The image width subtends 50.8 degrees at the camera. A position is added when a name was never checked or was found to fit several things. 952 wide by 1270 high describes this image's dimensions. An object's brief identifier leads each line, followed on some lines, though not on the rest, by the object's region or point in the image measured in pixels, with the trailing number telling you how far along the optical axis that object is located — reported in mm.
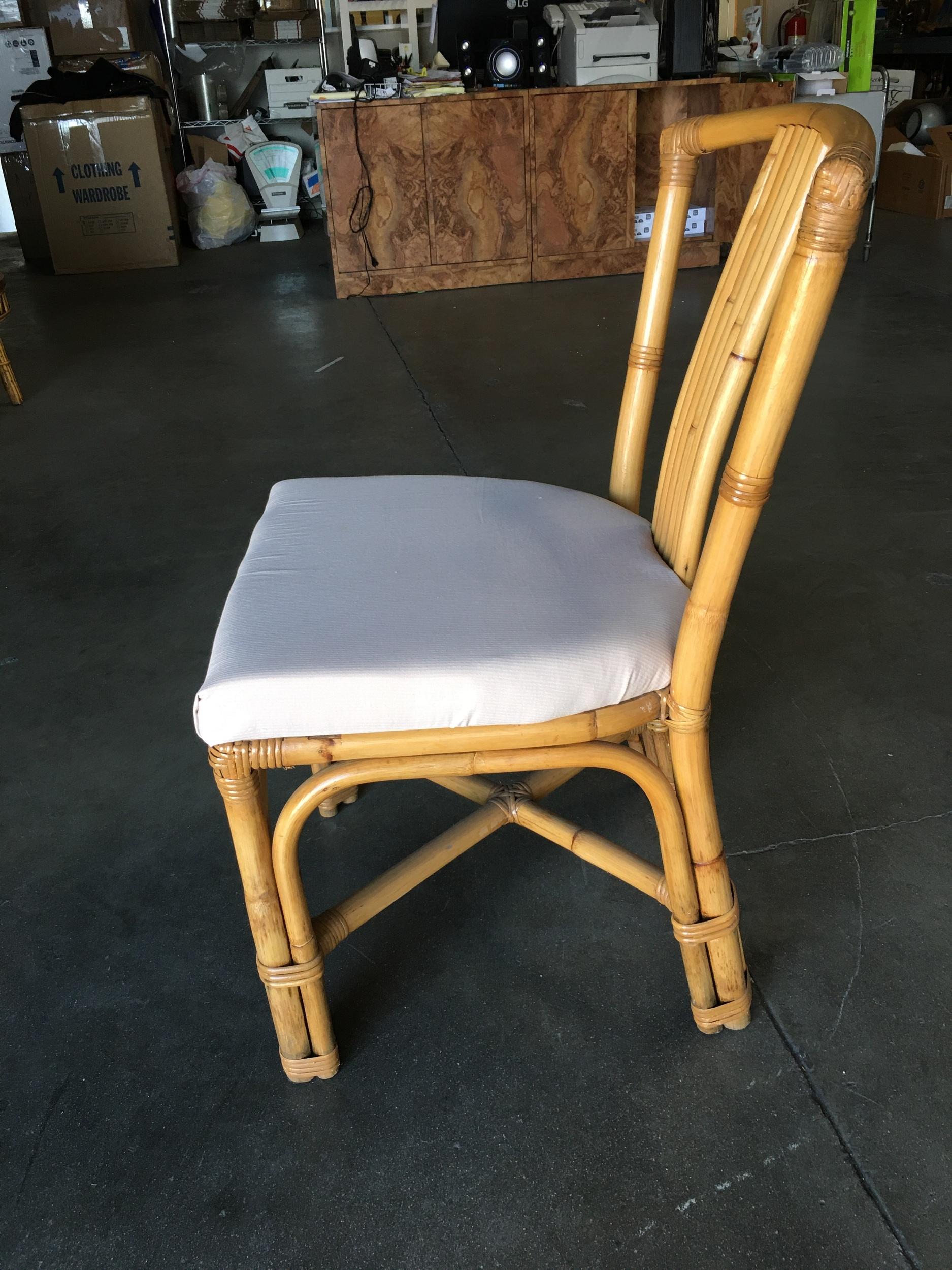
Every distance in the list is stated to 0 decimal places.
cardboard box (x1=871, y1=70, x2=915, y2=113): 5812
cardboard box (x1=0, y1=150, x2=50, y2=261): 4836
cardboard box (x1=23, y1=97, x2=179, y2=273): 4602
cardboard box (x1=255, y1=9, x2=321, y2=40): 5719
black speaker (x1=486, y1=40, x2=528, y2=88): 3994
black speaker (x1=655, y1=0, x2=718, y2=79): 4035
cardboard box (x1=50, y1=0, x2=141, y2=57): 5359
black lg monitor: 4148
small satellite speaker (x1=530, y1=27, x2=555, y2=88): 4020
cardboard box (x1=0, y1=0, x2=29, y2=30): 5352
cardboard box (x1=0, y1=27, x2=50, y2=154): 5387
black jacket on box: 4578
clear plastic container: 4195
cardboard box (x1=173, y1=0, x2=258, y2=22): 5598
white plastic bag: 5203
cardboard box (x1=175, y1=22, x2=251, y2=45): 5824
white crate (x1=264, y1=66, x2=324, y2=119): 5609
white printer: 3943
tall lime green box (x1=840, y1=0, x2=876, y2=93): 4297
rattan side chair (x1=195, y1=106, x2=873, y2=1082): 784
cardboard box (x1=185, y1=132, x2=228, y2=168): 5449
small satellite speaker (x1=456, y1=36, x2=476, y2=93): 4062
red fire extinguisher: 5418
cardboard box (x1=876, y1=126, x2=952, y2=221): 4875
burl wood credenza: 3980
